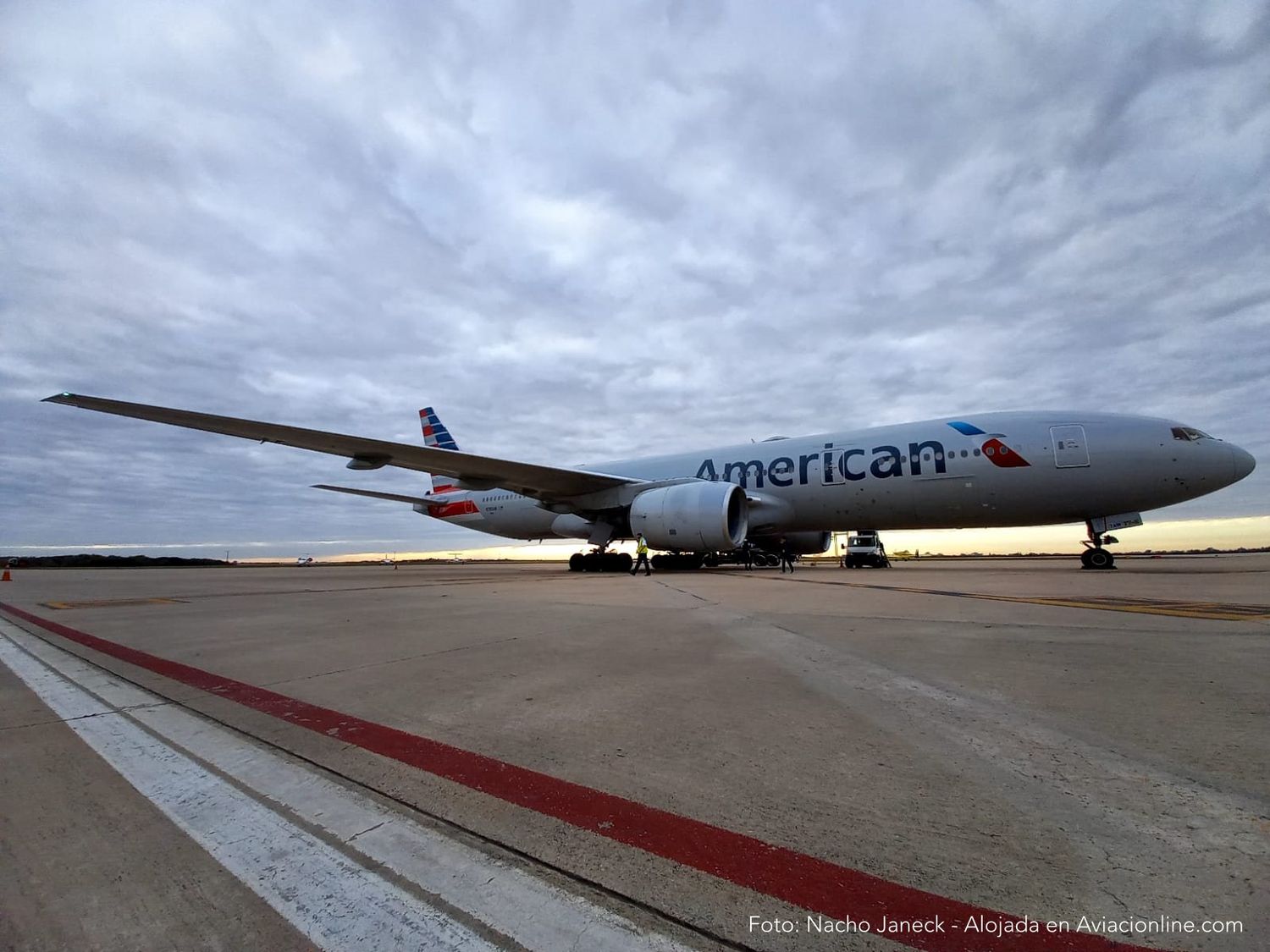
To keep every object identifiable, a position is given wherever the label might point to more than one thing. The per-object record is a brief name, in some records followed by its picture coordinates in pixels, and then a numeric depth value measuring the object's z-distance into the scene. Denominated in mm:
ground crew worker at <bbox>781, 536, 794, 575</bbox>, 16258
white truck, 21422
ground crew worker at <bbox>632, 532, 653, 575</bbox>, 14414
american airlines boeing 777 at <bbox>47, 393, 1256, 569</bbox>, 12117
